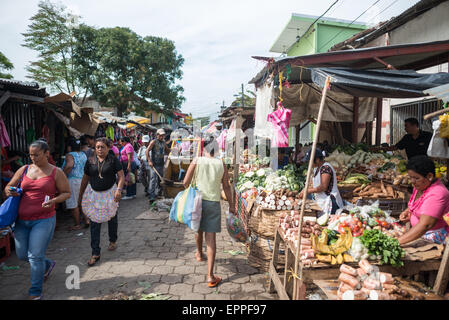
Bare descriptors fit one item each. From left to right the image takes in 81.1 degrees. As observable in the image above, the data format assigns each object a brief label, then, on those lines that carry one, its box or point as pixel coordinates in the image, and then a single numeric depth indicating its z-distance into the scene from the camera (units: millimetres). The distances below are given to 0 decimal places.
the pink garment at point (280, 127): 4926
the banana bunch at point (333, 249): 2657
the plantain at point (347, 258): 2648
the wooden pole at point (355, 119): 8711
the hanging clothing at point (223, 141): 12242
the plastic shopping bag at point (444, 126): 3871
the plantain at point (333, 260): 2633
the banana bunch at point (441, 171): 5410
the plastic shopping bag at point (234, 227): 4633
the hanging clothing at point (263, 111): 5410
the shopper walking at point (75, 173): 5821
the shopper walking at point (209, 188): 3836
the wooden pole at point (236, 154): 7562
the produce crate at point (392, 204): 5074
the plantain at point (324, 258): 2647
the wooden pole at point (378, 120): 8430
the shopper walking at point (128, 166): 8904
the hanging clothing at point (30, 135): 6652
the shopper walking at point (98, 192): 4297
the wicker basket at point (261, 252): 4211
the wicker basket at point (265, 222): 4191
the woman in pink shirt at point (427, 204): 2785
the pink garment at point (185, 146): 10344
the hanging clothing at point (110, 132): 12036
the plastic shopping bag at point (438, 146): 4090
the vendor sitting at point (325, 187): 4230
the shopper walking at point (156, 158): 8328
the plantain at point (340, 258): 2627
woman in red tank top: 3250
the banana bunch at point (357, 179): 5512
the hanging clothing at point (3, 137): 4992
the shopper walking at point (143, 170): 9958
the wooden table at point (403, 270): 2572
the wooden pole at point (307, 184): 2480
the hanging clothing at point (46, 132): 7141
